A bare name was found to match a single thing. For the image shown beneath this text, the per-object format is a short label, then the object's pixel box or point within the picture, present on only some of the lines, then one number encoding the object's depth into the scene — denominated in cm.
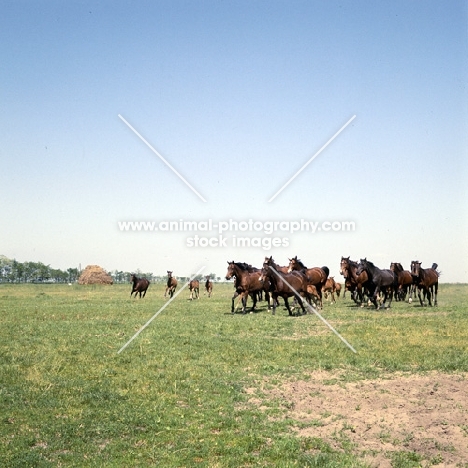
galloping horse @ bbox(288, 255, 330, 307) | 2831
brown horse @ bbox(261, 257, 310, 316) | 2322
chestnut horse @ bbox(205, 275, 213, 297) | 4819
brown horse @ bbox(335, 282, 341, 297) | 3884
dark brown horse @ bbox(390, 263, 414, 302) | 3173
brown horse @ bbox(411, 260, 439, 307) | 3023
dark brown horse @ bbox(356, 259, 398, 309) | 2806
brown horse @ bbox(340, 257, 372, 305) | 2928
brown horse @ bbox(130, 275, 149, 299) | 4544
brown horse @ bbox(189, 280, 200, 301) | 4326
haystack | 9112
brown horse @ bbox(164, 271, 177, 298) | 4428
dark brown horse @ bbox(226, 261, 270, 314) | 2556
